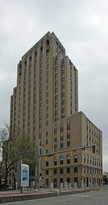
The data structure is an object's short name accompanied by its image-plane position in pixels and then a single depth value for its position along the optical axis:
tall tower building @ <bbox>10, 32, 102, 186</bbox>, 71.88
